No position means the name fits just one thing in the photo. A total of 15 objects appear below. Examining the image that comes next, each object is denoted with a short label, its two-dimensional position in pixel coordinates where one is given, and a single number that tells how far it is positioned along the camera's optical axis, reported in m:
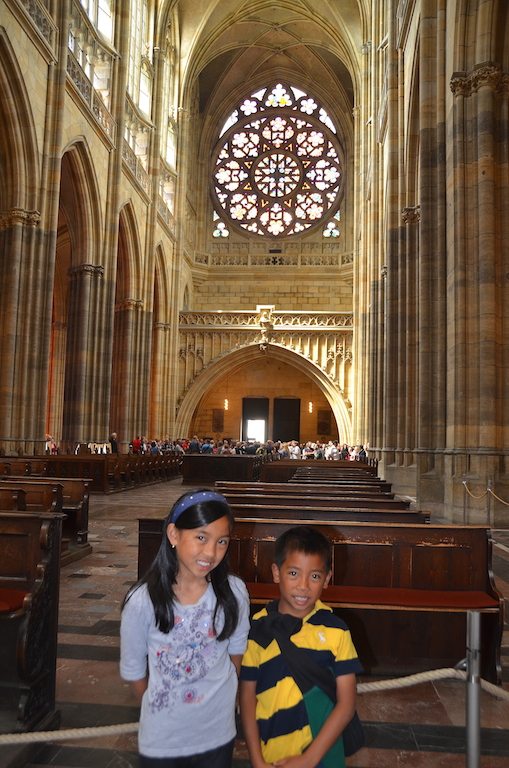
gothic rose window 30.45
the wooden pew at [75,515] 6.19
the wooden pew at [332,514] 4.08
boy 1.72
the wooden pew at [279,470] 13.32
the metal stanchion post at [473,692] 1.95
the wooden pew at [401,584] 3.19
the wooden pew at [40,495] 5.39
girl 1.65
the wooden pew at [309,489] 5.81
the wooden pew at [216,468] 15.58
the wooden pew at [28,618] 2.53
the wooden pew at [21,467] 8.59
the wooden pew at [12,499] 4.80
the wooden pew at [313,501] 4.95
